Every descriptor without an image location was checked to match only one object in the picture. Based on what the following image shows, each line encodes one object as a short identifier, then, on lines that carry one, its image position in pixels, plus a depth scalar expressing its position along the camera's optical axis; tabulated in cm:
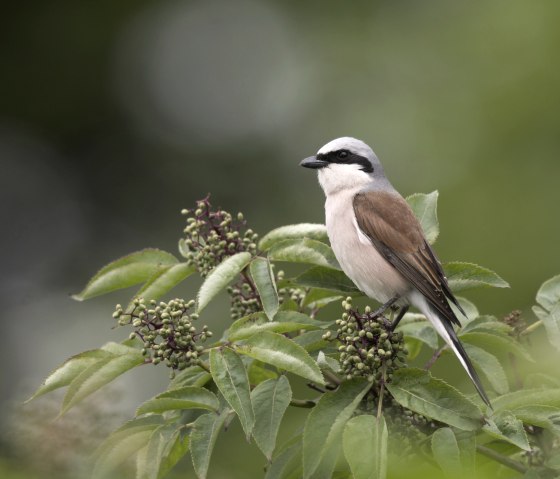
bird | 636
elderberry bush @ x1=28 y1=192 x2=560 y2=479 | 466
